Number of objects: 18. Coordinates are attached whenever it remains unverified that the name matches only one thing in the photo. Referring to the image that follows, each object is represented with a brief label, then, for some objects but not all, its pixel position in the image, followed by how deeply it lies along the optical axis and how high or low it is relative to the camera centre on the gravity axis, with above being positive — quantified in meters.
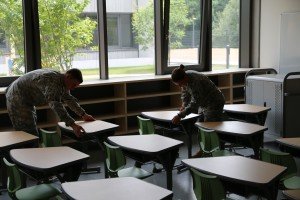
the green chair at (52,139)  4.01 -0.89
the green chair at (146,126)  4.51 -0.87
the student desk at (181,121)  4.83 -0.87
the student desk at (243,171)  2.65 -0.90
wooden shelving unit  5.93 -0.74
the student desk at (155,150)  3.41 -0.87
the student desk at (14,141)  3.65 -0.85
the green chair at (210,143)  3.98 -0.97
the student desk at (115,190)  2.42 -0.91
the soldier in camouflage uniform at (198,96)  4.64 -0.54
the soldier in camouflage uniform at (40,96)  4.04 -0.46
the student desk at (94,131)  4.14 -0.84
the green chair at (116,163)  3.40 -0.99
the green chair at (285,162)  3.24 -0.95
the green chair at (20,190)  2.91 -1.11
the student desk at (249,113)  5.20 -0.83
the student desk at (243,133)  3.98 -0.85
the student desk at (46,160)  2.98 -0.87
